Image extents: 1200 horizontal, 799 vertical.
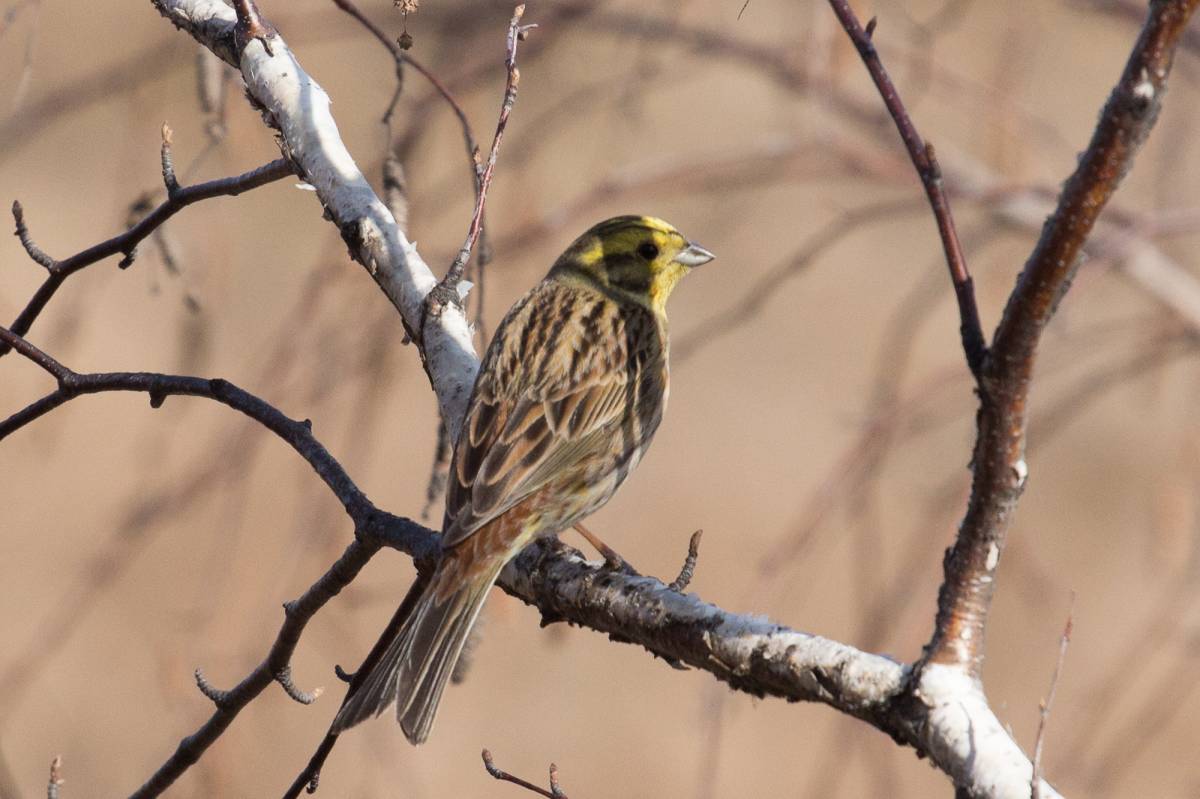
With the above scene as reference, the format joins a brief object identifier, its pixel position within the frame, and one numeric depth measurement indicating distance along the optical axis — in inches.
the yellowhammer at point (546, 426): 256.8
